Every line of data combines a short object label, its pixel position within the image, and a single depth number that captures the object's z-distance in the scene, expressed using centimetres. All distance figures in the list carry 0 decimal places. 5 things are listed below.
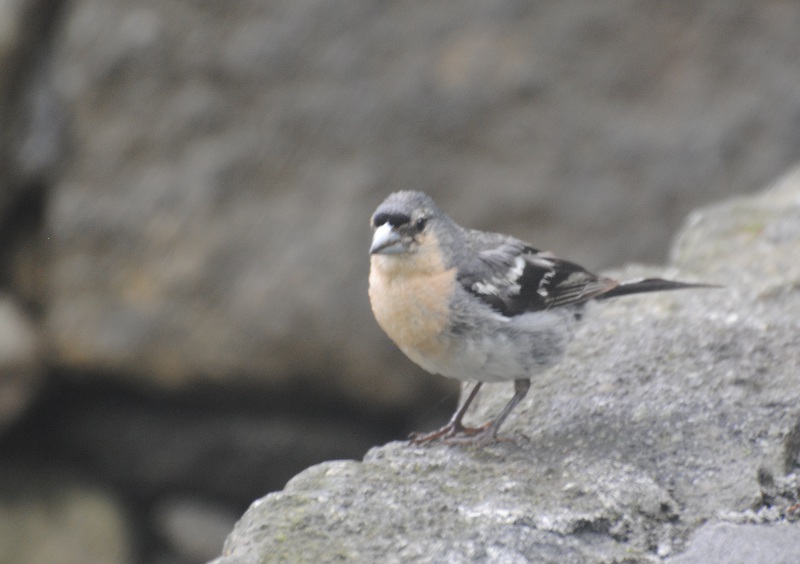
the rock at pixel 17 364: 1099
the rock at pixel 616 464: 451
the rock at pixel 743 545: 427
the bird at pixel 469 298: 610
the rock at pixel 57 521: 1115
